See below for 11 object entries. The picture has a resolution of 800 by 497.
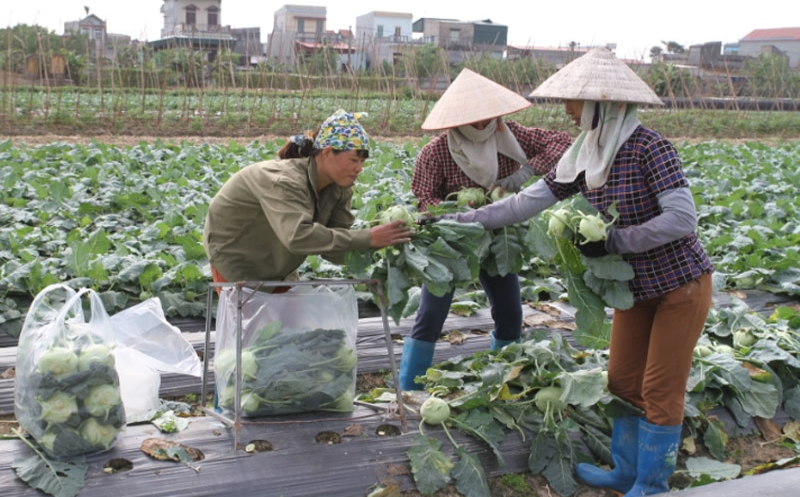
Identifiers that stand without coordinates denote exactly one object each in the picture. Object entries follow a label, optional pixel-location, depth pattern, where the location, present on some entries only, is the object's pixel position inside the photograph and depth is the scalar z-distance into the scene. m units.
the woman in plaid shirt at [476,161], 3.61
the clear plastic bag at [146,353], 3.31
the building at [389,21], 77.38
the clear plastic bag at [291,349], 2.97
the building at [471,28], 57.19
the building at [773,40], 76.62
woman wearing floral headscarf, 2.83
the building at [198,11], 67.81
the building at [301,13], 60.89
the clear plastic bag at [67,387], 2.67
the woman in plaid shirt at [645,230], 2.69
